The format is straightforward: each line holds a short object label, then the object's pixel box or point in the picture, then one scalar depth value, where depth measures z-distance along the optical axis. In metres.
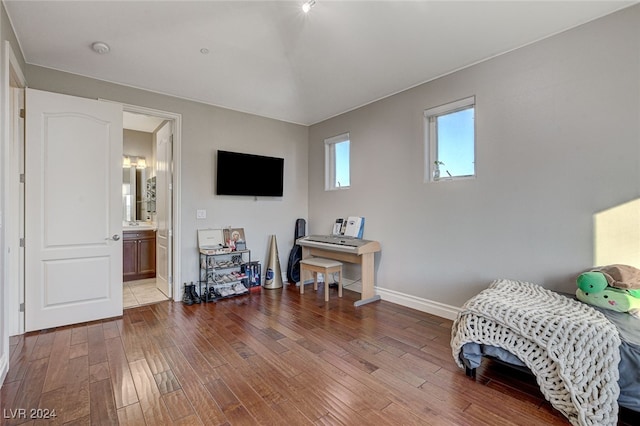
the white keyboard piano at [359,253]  3.86
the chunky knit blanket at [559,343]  1.64
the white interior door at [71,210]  2.93
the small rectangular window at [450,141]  3.24
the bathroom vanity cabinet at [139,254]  4.99
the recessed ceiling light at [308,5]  2.17
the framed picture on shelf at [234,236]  4.36
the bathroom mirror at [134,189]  5.60
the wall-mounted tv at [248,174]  4.30
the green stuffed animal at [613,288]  2.01
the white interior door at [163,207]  4.06
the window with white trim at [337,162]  4.73
